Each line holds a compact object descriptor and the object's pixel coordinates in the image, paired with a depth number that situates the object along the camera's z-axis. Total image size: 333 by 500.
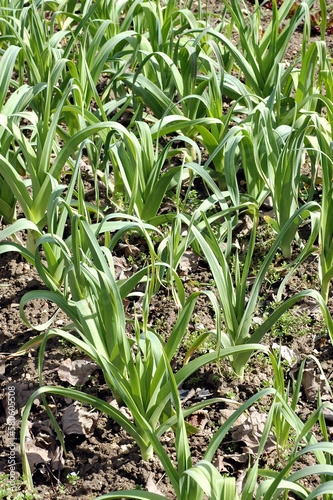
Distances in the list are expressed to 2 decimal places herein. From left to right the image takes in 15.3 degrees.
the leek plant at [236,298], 1.89
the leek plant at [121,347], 1.78
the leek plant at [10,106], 2.13
